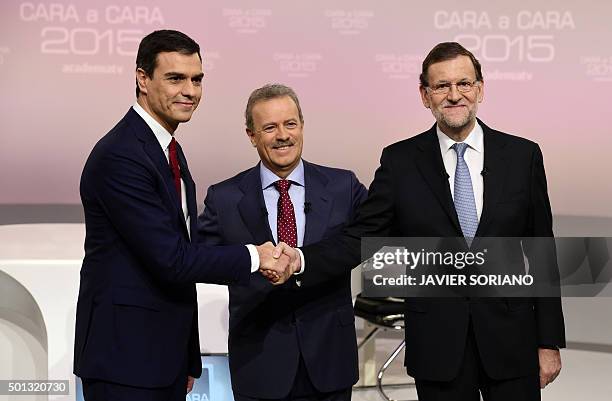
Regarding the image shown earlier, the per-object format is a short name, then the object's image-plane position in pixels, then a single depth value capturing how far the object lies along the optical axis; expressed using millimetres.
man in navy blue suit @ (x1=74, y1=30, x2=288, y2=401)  4926
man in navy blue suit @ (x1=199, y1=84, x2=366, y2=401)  5469
